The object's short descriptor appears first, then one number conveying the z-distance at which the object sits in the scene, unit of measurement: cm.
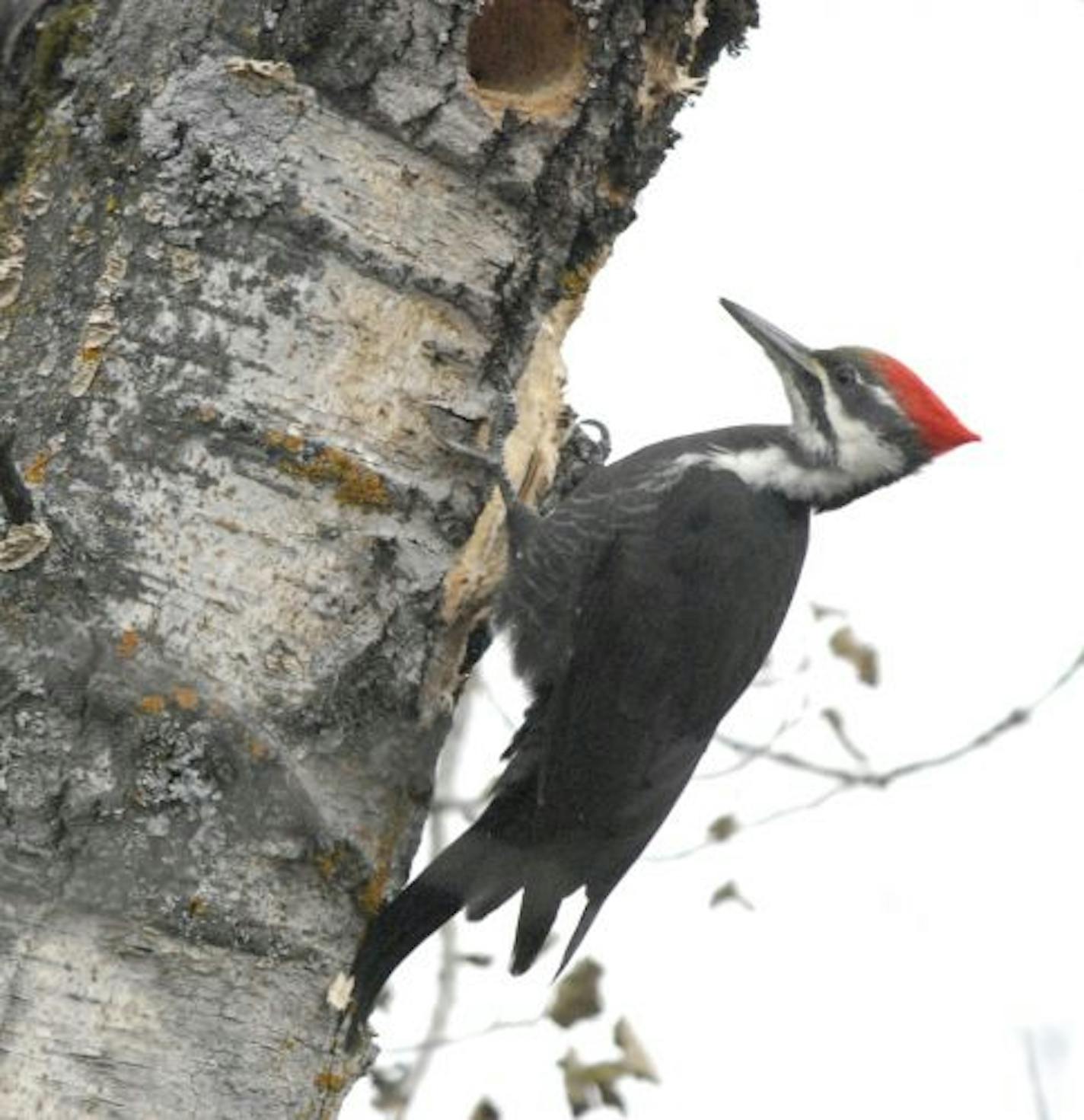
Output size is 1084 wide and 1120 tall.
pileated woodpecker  713
